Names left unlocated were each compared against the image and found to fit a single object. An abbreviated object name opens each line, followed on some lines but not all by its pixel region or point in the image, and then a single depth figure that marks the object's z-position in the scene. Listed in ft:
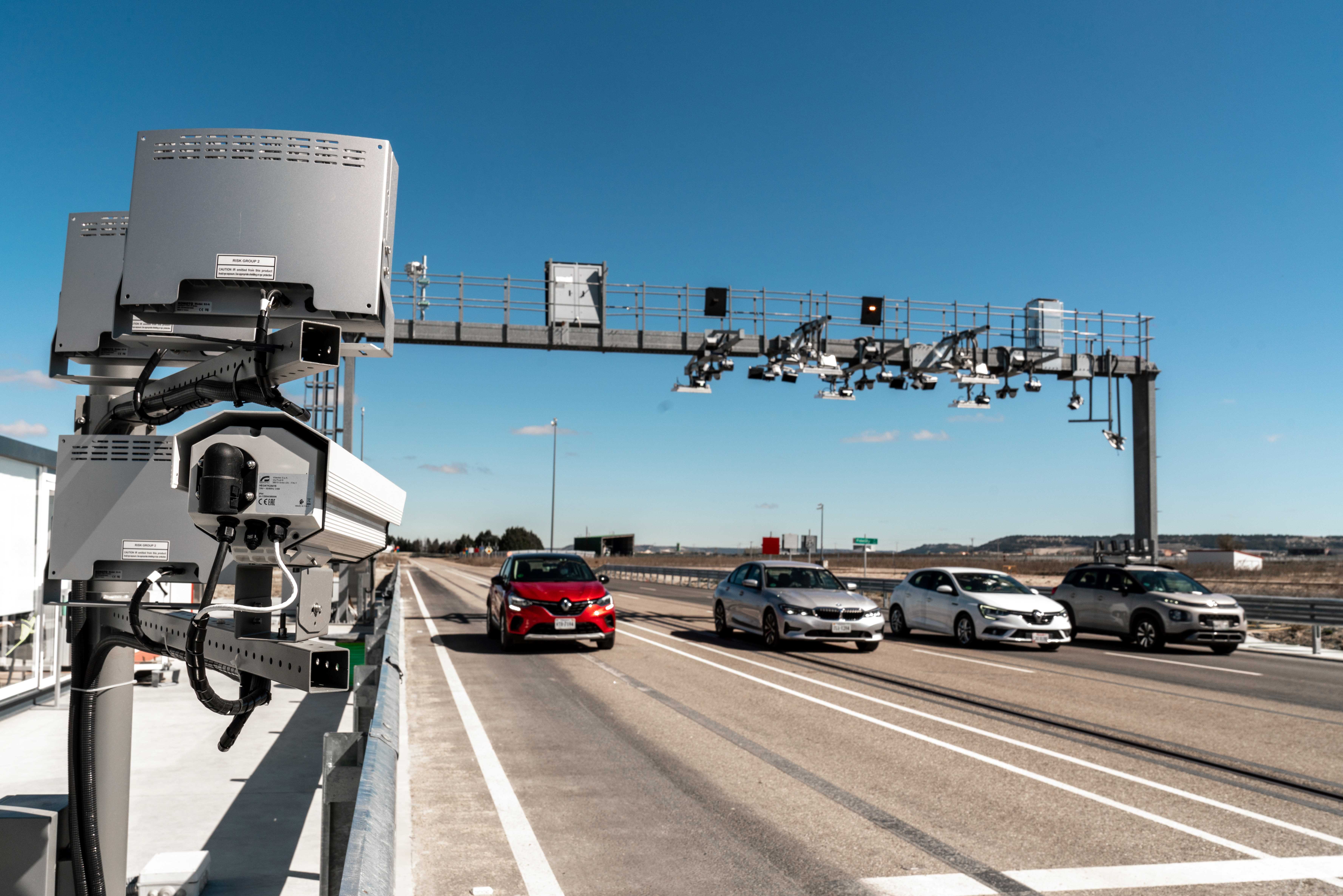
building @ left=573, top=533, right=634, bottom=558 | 371.56
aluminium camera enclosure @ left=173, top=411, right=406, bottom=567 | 8.54
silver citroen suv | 58.85
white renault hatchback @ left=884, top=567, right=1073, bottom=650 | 58.65
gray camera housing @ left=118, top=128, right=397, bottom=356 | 9.58
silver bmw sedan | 53.98
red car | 51.31
